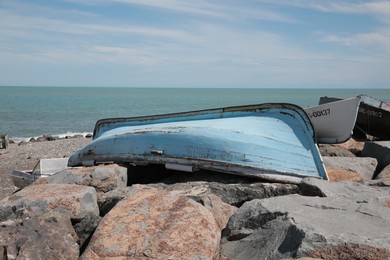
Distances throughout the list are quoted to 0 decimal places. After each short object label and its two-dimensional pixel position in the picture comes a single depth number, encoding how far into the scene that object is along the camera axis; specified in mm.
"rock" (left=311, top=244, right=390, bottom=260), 2762
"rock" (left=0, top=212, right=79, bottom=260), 3068
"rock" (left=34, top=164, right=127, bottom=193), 5012
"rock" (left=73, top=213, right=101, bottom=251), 3590
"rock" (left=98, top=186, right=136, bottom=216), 4145
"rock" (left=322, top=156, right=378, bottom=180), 5895
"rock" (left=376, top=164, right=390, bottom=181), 5259
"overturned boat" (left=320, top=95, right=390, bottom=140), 9406
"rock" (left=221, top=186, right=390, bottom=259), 2959
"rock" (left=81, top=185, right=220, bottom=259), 2972
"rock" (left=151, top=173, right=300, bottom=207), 4762
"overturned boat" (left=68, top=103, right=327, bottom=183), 5328
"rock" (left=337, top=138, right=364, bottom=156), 7805
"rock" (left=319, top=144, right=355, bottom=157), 7113
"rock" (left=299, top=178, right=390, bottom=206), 4152
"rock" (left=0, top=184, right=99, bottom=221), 3662
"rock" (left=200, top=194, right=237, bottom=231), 3816
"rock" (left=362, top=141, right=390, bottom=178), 6473
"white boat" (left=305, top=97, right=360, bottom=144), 6586
